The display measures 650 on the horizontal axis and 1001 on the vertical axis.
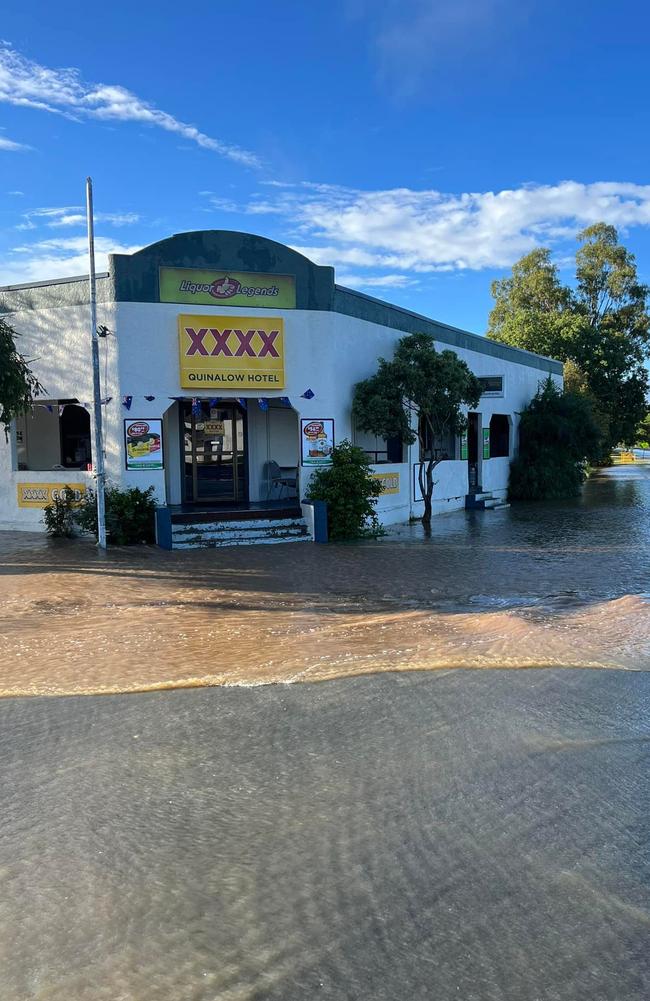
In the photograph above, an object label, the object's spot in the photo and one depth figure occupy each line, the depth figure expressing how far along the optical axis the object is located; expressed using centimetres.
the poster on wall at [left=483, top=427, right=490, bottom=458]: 2481
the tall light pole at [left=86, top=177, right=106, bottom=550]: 1432
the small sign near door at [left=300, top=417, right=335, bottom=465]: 1658
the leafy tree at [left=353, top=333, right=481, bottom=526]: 1723
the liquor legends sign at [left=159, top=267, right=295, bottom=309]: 1563
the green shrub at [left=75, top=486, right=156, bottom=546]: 1480
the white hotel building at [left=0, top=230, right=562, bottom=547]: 1547
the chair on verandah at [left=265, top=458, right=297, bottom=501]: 1858
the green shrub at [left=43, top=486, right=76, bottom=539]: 1569
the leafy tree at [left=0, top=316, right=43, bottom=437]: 1321
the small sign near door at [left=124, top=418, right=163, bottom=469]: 1547
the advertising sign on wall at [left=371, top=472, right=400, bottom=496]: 1817
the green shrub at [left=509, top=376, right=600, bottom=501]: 2645
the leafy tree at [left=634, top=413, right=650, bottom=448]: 4849
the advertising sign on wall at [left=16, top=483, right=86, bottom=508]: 1599
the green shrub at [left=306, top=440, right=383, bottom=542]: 1591
